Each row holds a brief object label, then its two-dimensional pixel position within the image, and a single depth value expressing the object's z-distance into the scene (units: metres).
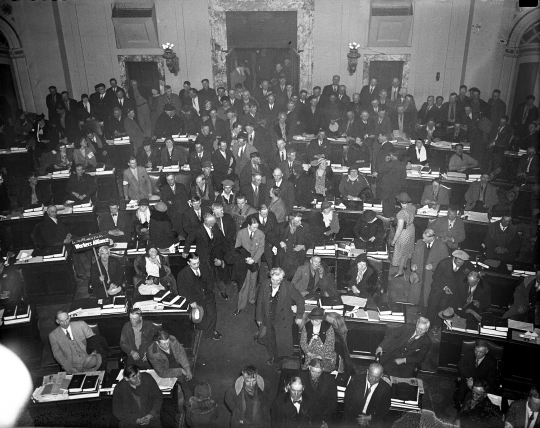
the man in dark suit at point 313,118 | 12.82
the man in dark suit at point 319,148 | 11.14
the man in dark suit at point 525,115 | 12.45
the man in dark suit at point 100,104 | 13.06
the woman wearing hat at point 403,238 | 8.12
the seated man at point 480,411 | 5.64
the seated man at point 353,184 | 9.81
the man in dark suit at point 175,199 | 9.02
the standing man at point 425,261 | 7.89
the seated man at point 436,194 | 9.60
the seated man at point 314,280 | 7.39
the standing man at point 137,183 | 10.02
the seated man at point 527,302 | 7.33
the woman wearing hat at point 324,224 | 8.45
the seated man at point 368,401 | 5.64
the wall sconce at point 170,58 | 14.30
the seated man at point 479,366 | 6.24
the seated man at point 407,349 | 6.45
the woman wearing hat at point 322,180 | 9.91
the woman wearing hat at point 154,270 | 7.59
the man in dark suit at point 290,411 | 5.54
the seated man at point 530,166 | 10.55
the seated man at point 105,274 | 7.73
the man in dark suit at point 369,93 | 13.29
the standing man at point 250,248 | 8.05
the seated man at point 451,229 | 8.45
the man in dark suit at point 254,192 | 9.45
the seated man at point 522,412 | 5.45
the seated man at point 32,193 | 9.94
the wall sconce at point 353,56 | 14.23
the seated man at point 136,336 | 6.48
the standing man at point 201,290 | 7.27
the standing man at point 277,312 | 6.84
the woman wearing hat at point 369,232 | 8.30
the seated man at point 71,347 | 6.41
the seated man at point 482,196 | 9.79
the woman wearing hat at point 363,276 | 7.57
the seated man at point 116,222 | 8.80
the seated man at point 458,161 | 10.68
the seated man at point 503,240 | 8.56
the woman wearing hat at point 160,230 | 8.54
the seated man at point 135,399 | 5.62
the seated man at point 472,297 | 7.20
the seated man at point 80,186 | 9.87
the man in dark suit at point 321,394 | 5.61
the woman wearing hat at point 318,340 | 6.29
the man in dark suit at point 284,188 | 9.27
